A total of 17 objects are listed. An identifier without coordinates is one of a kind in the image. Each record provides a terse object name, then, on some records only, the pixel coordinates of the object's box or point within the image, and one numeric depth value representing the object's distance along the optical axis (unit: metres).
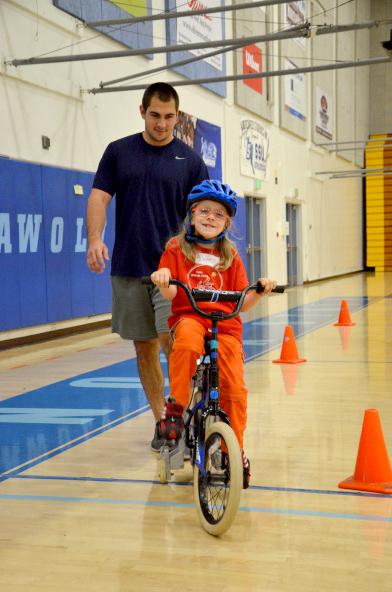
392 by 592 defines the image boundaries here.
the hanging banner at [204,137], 14.49
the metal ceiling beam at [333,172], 24.17
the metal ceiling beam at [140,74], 11.08
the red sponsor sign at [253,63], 17.84
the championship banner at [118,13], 10.73
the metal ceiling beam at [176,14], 9.02
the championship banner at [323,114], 24.66
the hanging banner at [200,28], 13.96
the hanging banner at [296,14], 20.70
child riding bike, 3.24
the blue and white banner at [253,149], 18.23
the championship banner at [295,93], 21.36
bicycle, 2.89
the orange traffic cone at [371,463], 3.55
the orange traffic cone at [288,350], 7.62
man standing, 4.05
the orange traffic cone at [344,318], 10.94
